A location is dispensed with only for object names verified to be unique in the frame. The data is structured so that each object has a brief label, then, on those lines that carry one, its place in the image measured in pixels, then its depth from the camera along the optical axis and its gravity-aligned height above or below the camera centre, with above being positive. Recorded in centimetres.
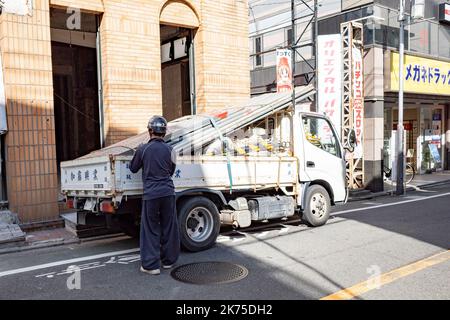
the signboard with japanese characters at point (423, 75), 1551 +223
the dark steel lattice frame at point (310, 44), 1275 +282
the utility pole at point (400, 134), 1376 -1
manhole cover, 547 -172
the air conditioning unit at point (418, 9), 1412 +395
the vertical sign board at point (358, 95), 1367 +124
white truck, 670 -56
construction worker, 581 -83
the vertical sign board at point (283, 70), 1538 +229
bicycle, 1723 -148
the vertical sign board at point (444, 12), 1831 +495
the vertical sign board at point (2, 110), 869 +63
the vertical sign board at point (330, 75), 1384 +187
